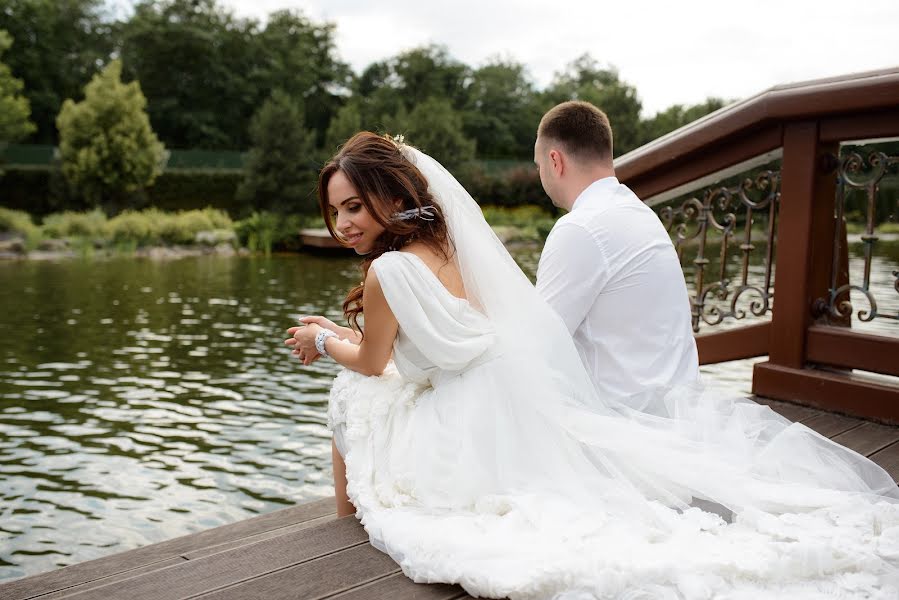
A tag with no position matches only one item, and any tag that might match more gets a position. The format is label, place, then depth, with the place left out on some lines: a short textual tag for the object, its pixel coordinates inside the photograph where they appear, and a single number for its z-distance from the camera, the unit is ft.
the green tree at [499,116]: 161.58
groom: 9.02
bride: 6.46
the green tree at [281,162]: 92.07
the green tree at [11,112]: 97.50
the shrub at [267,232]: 80.18
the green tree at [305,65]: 150.00
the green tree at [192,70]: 141.08
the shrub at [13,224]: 73.92
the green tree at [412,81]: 143.95
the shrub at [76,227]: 74.13
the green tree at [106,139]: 87.10
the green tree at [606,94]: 117.50
